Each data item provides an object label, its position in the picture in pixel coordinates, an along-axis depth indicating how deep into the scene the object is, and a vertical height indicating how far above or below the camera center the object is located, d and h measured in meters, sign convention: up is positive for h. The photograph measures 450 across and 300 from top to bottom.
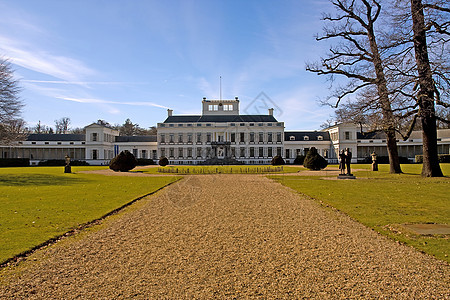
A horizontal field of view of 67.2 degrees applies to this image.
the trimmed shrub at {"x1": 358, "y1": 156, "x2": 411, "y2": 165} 47.51 -0.97
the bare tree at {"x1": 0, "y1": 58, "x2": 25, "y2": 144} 24.28 +3.77
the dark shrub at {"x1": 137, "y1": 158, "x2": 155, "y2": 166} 48.34 -0.76
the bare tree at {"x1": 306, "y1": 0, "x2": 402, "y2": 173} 15.58 +4.07
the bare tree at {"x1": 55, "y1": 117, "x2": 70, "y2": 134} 78.31 +7.37
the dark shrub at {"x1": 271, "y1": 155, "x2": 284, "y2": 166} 39.06 -0.72
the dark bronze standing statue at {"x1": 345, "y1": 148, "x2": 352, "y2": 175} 18.98 -0.24
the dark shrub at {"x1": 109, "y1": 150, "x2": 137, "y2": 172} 27.14 -0.48
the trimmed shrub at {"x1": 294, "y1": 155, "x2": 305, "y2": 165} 46.98 -0.77
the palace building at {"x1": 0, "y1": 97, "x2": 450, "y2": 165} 54.19 +2.06
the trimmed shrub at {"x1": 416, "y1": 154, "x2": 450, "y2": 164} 41.91 -0.69
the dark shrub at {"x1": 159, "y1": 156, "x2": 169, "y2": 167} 37.24 -0.62
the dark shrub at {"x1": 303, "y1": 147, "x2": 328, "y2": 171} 26.73 -0.55
